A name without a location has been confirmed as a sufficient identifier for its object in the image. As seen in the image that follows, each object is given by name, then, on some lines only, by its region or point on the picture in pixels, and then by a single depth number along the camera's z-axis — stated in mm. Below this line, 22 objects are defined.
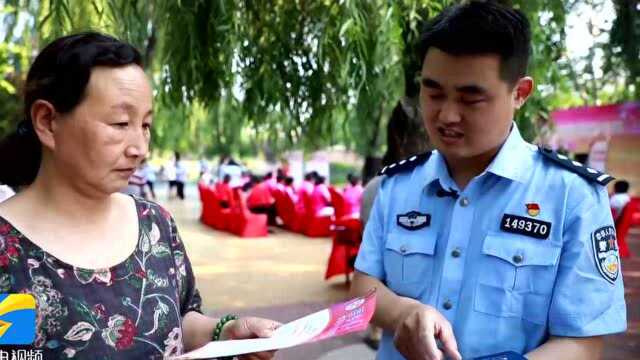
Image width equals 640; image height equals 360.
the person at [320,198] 10086
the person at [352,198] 8625
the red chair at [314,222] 10078
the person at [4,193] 1939
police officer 1085
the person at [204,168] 18380
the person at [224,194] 10755
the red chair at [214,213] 10727
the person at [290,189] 10844
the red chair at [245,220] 9954
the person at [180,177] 17169
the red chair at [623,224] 7512
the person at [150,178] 14773
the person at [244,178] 14525
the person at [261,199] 11031
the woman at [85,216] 1043
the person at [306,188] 10344
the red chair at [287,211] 10702
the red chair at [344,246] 5859
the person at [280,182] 11344
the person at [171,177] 17609
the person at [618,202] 7641
